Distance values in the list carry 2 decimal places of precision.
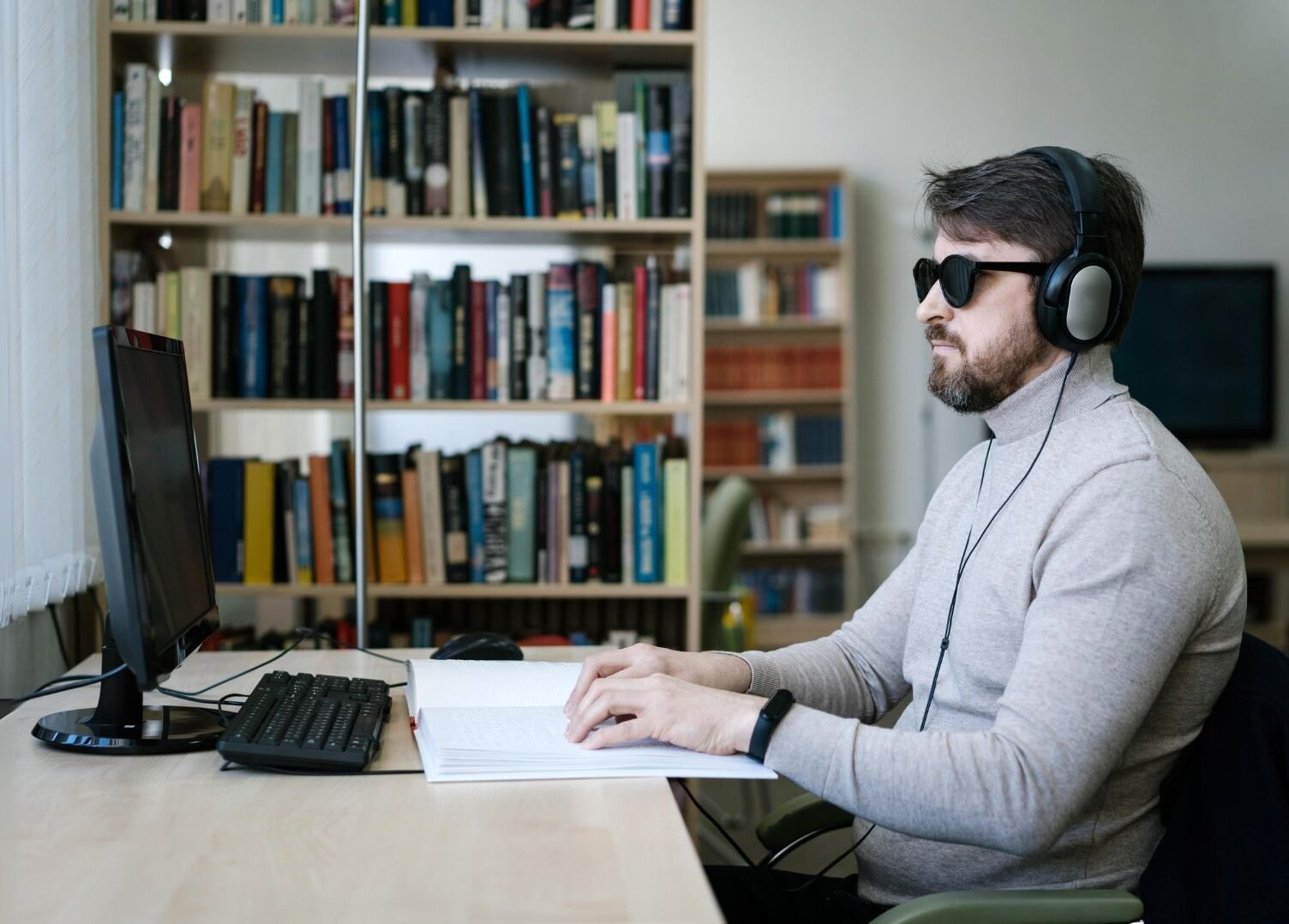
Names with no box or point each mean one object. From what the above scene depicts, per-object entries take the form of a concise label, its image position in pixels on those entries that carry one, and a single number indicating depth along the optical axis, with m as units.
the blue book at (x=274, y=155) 2.58
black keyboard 1.13
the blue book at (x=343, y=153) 2.58
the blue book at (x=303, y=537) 2.58
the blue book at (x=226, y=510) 2.56
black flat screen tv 5.97
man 1.07
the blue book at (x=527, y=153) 2.59
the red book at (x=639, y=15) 2.54
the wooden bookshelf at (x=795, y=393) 5.73
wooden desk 0.84
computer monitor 1.06
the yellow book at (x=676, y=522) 2.62
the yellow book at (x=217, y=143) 2.54
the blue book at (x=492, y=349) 2.63
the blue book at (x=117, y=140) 2.48
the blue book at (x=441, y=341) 2.62
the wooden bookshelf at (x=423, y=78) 2.47
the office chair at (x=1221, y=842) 1.07
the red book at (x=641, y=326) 2.61
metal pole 1.96
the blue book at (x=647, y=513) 2.60
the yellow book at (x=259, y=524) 2.57
